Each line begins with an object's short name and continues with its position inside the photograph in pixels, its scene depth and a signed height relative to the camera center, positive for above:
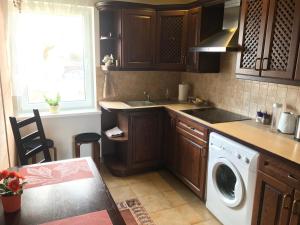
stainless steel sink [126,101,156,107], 3.15 -0.52
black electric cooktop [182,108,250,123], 2.46 -0.54
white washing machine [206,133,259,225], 1.85 -0.97
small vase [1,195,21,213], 1.13 -0.66
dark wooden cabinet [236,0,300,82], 1.77 +0.21
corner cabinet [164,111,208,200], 2.43 -0.94
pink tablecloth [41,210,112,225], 1.08 -0.70
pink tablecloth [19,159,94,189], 1.46 -0.70
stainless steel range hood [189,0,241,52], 2.33 +0.29
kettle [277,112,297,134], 2.01 -0.46
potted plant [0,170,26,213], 1.13 -0.59
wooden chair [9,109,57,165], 1.84 -0.60
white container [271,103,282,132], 2.18 -0.42
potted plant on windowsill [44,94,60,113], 3.07 -0.52
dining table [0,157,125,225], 1.11 -0.70
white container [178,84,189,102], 3.39 -0.39
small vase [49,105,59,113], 3.08 -0.58
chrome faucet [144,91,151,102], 3.50 -0.44
